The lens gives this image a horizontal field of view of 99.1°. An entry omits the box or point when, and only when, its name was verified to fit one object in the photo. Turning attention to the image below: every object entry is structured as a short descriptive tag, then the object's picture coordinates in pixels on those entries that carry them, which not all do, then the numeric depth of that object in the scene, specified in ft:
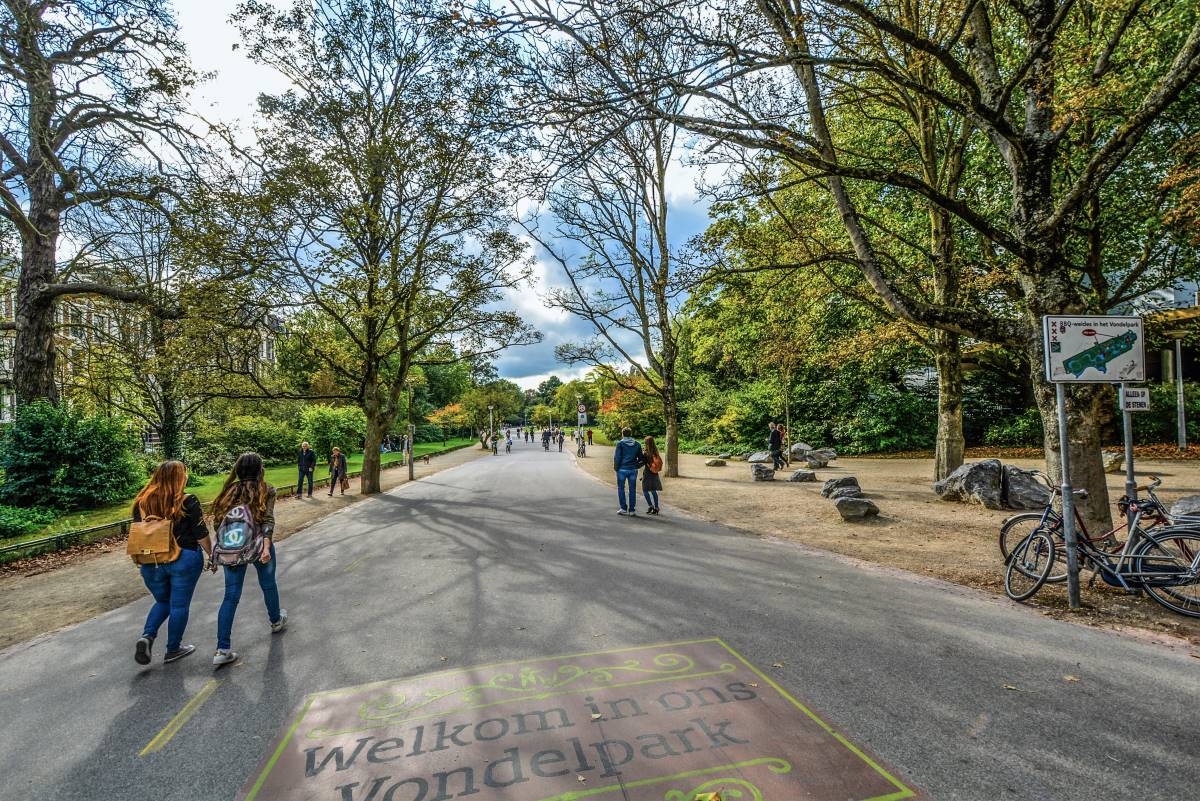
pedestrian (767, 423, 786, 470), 65.67
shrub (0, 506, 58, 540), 31.50
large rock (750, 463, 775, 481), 56.00
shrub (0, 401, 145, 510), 37.60
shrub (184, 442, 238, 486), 77.07
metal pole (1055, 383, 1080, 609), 17.10
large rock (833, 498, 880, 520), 32.30
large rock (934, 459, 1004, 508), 35.34
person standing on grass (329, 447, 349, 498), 52.90
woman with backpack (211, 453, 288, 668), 14.49
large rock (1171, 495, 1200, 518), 19.36
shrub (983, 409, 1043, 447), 72.23
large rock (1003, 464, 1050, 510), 34.47
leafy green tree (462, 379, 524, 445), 180.55
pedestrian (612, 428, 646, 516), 36.22
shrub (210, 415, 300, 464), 89.92
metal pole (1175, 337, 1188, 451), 59.98
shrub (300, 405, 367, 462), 90.94
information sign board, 17.85
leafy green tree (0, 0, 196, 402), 24.34
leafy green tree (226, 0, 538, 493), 46.53
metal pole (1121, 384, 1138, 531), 18.27
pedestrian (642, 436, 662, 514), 36.47
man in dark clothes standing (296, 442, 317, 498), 51.78
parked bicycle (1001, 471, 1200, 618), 15.81
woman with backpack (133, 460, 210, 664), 14.16
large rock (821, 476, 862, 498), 41.57
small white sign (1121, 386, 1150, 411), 22.06
